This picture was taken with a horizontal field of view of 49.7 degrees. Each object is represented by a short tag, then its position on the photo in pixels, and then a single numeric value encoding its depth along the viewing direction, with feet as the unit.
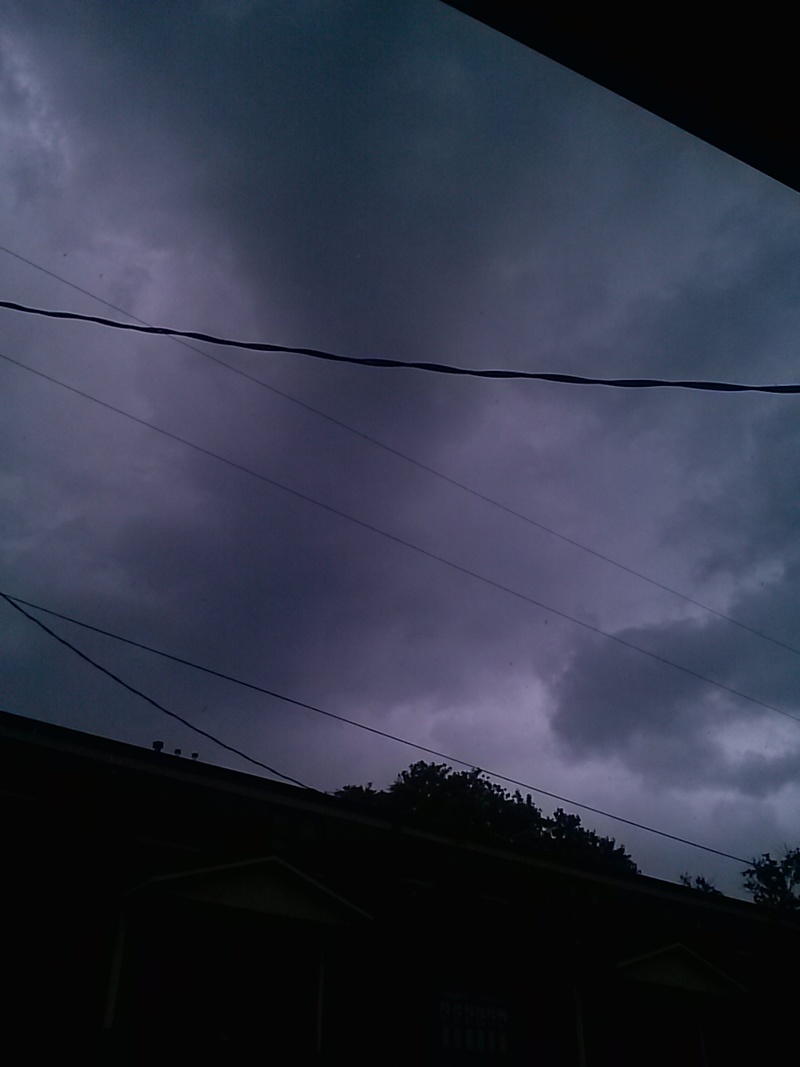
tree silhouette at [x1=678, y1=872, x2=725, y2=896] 236.63
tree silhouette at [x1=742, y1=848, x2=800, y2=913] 243.60
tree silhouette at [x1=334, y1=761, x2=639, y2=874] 162.09
